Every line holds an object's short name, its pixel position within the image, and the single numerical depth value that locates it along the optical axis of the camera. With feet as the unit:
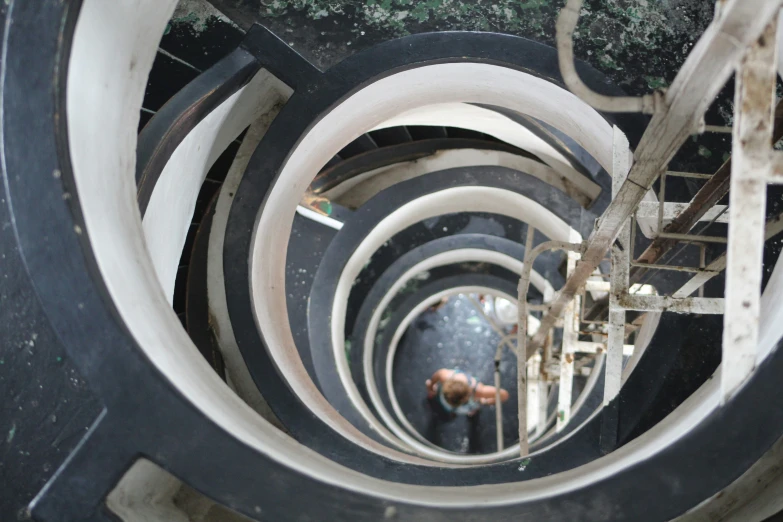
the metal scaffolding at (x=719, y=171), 4.85
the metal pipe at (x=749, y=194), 4.82
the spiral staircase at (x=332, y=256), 5.57
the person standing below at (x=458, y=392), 30.14
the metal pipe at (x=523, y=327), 10.00
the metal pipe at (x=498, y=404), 23.36
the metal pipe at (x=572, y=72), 5.60
